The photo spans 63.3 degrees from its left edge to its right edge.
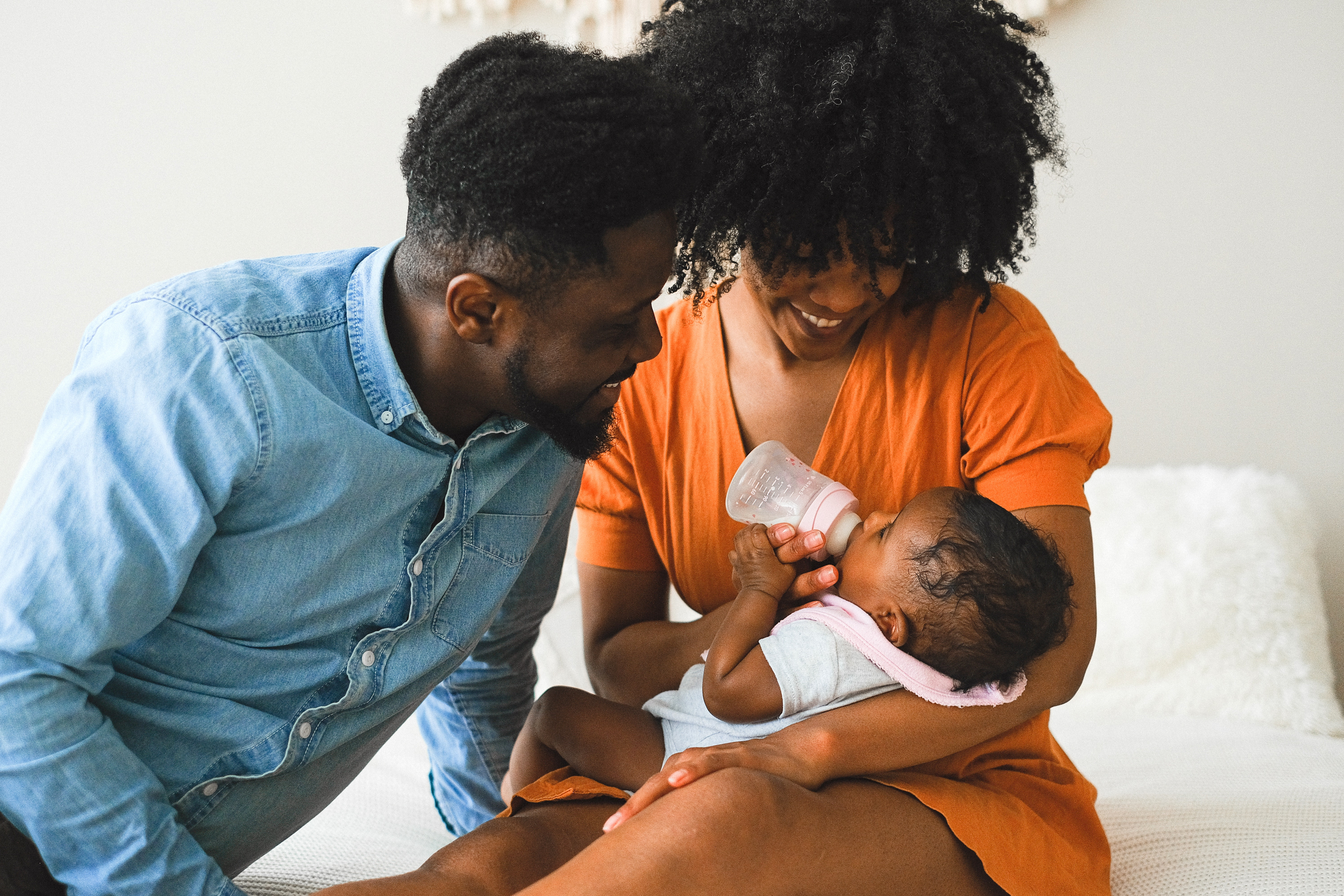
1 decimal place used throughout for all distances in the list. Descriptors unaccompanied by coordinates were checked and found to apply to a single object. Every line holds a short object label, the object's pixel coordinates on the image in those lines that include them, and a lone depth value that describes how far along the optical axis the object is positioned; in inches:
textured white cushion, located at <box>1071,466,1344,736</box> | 76.3
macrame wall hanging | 89.6
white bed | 62.2
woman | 41.1
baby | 44.3
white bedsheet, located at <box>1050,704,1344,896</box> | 53.5
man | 36.7
